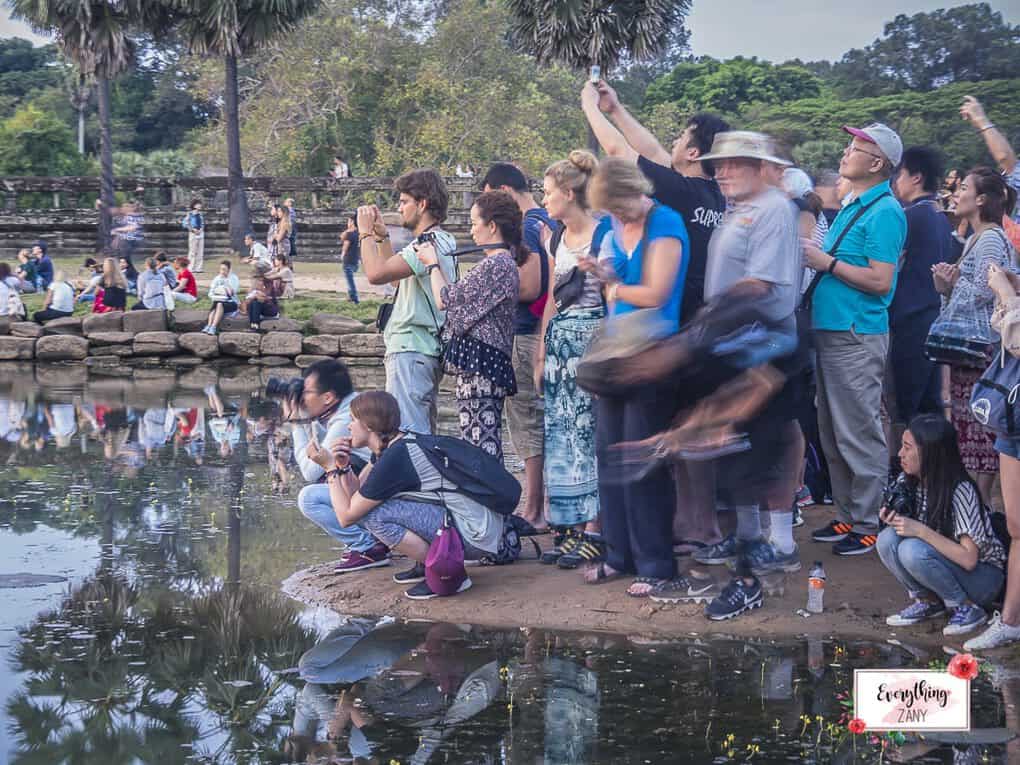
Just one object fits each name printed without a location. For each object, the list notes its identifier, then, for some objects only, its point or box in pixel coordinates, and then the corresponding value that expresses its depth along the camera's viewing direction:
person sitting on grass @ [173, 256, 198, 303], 20.52
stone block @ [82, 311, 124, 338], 17.81
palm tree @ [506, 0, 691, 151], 27.75
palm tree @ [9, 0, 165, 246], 27.33
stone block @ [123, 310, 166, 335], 17.80
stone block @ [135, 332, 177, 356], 17.59
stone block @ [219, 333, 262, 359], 17.78
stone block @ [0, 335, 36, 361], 17.59
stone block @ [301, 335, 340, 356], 17.89
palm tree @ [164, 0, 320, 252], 26.95
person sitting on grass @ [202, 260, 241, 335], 17.95
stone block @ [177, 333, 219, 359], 17.67
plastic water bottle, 5.50
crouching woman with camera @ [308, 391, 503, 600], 5.75
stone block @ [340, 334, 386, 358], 17.84
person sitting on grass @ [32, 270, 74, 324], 19.05
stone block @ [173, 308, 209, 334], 17.92
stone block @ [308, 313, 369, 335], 18.05
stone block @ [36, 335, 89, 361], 17.59
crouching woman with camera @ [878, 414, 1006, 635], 5.16
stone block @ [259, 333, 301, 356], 17.75
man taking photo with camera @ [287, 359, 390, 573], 6.35
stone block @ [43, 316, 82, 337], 18.02
